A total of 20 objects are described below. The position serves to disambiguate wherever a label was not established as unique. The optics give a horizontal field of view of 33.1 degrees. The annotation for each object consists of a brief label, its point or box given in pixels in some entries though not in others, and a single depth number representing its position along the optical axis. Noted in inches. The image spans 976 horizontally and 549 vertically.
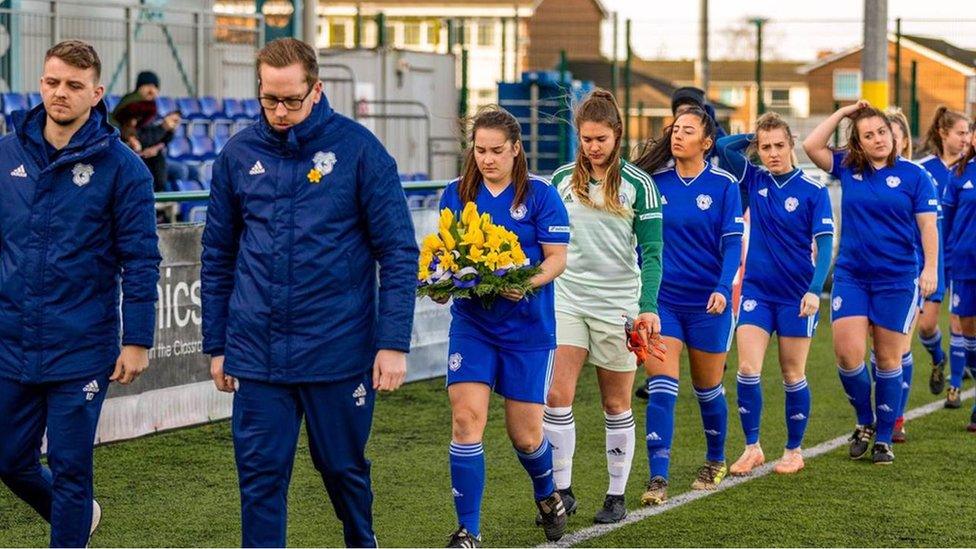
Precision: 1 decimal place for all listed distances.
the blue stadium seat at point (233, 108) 711.1
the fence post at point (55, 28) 655.1
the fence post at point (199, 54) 743.7
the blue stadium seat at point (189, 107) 689.0
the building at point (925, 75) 954.1
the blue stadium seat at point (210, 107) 700.0
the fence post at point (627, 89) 891.4
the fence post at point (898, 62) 973.2
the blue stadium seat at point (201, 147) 665.6
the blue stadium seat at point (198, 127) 676.7
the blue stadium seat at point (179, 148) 656.8
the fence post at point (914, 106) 1074.1
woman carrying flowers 255.8
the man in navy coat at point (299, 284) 204.8
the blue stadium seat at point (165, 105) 669.3
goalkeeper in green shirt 287.3
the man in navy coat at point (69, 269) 221.3
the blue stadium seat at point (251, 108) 724.7
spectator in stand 540.7
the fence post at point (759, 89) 939.3
